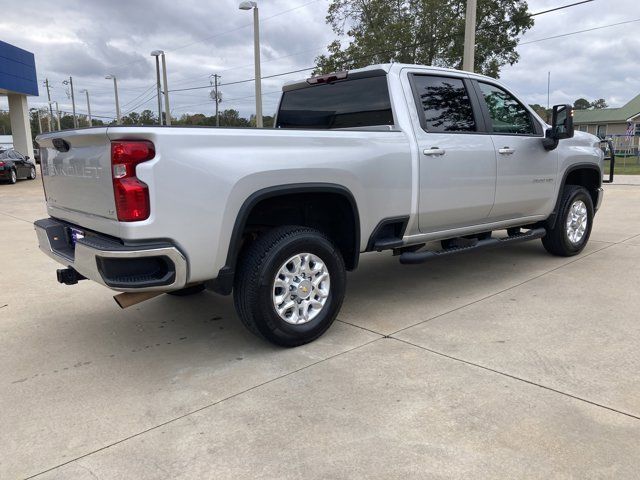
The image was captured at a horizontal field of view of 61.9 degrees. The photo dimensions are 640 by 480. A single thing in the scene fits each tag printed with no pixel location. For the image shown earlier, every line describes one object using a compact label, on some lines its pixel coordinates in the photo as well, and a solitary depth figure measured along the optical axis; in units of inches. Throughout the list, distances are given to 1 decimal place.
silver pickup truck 121.2
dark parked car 799.1
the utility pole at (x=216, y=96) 2074.3
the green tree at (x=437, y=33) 964.6
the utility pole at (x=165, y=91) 1142.6
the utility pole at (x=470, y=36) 504.4
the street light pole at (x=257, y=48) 719.1
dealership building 1063.6
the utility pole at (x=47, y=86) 3619.6
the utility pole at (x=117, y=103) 1675.9
